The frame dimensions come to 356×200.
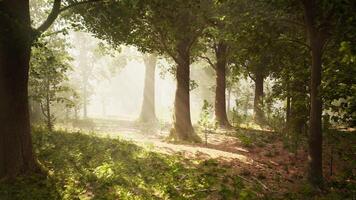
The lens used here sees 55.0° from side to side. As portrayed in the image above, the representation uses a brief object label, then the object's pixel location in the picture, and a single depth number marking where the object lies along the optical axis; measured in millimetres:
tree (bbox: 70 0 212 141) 13227
